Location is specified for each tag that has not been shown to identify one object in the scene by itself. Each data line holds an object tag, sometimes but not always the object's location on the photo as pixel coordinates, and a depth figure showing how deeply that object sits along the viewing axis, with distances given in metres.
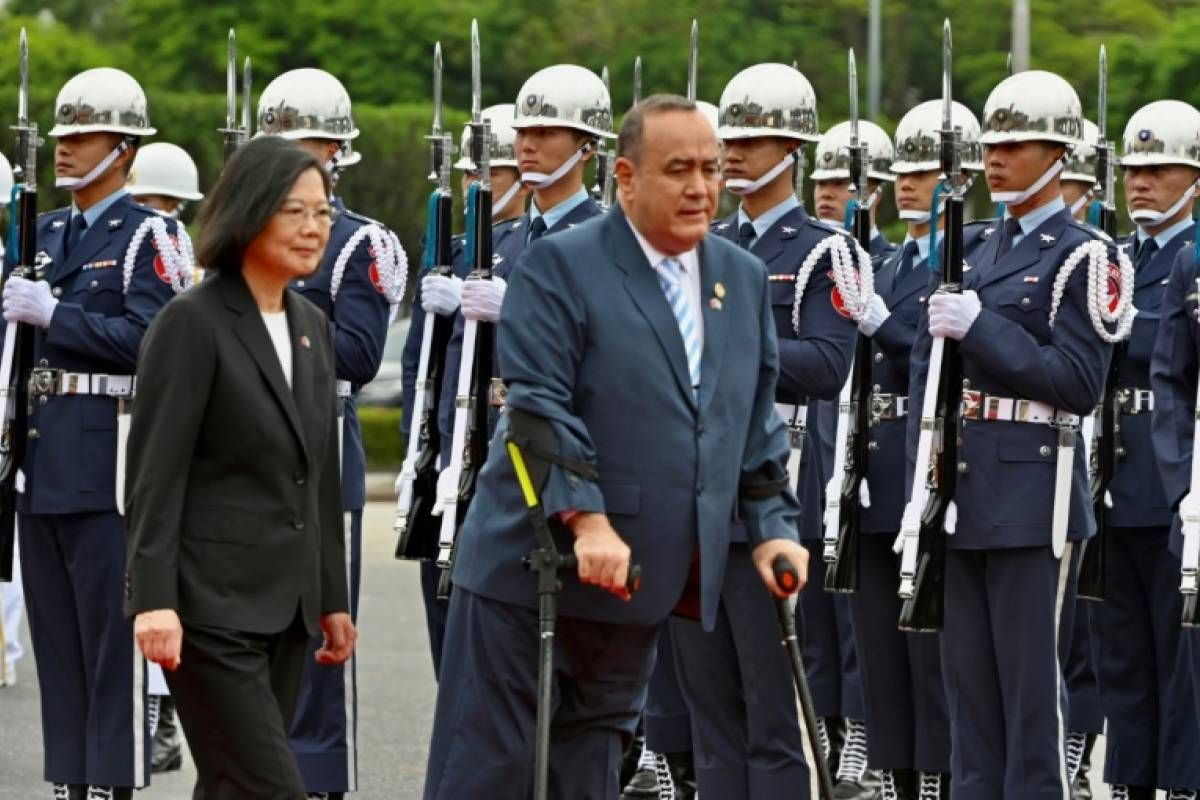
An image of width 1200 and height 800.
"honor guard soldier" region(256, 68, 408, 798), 16.21
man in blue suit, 11.05
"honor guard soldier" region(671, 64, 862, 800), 13.95
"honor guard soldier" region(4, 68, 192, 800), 15.28
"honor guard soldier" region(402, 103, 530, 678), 16.71
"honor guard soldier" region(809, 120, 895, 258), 19.88
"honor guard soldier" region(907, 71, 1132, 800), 14.12
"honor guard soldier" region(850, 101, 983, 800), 16.21
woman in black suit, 10.93
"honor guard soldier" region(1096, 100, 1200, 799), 16.46
